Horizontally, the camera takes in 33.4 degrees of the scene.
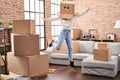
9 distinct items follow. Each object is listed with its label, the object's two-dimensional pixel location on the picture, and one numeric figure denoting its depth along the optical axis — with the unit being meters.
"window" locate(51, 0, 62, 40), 8.09
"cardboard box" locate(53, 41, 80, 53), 6.17
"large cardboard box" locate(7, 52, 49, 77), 4.56
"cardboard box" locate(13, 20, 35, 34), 4.70
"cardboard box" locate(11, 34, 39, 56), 4.53
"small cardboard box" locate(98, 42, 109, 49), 5.25
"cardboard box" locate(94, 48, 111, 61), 5.03
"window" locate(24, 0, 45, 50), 6.59
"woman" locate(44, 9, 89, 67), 5.45
